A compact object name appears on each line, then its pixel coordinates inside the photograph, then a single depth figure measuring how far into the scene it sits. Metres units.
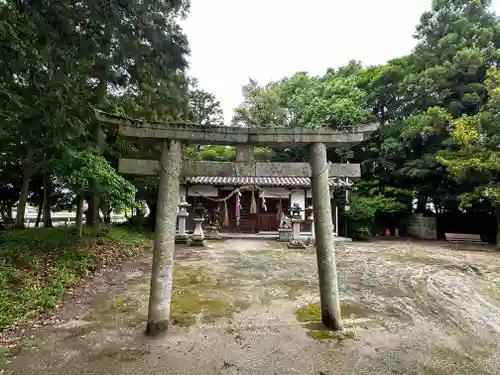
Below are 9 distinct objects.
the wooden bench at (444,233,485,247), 15.59
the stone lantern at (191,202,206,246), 13.26
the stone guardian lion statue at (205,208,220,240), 15.96
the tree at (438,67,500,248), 13.32
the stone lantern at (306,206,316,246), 14.36
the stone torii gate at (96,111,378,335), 4.25
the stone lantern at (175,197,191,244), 13.63
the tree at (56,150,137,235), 8.20
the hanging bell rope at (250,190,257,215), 10.47
